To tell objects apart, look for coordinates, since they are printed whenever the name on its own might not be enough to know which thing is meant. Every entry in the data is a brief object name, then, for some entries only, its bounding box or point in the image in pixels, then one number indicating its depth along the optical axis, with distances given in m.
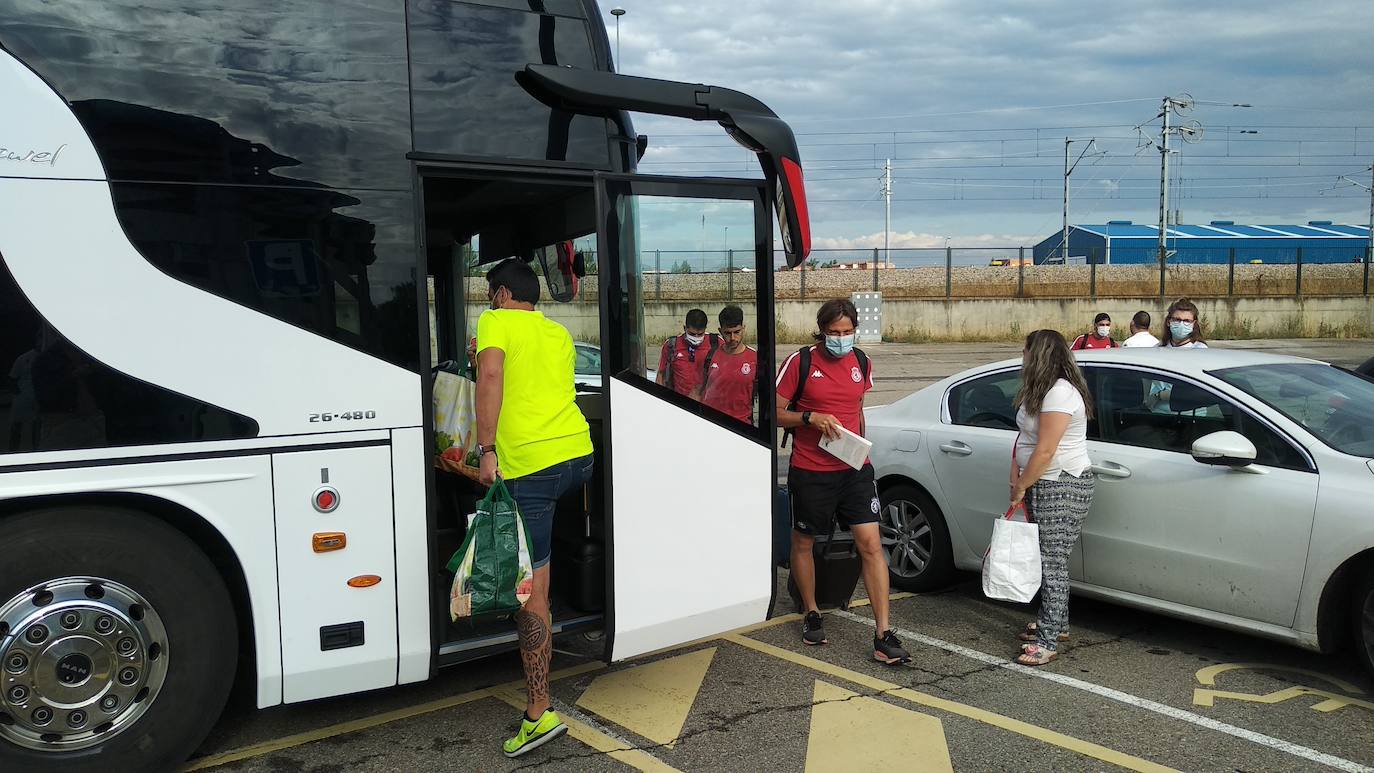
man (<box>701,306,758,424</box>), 4.62
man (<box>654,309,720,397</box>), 4.57
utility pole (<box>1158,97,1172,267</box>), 43.34
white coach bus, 3.46
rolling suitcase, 5.54
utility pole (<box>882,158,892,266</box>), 61.47
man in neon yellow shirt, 4.04
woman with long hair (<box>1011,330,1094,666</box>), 4.92
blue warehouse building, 43.12
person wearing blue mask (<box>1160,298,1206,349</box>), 8.35
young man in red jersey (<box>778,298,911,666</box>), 5.12
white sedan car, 4.55
